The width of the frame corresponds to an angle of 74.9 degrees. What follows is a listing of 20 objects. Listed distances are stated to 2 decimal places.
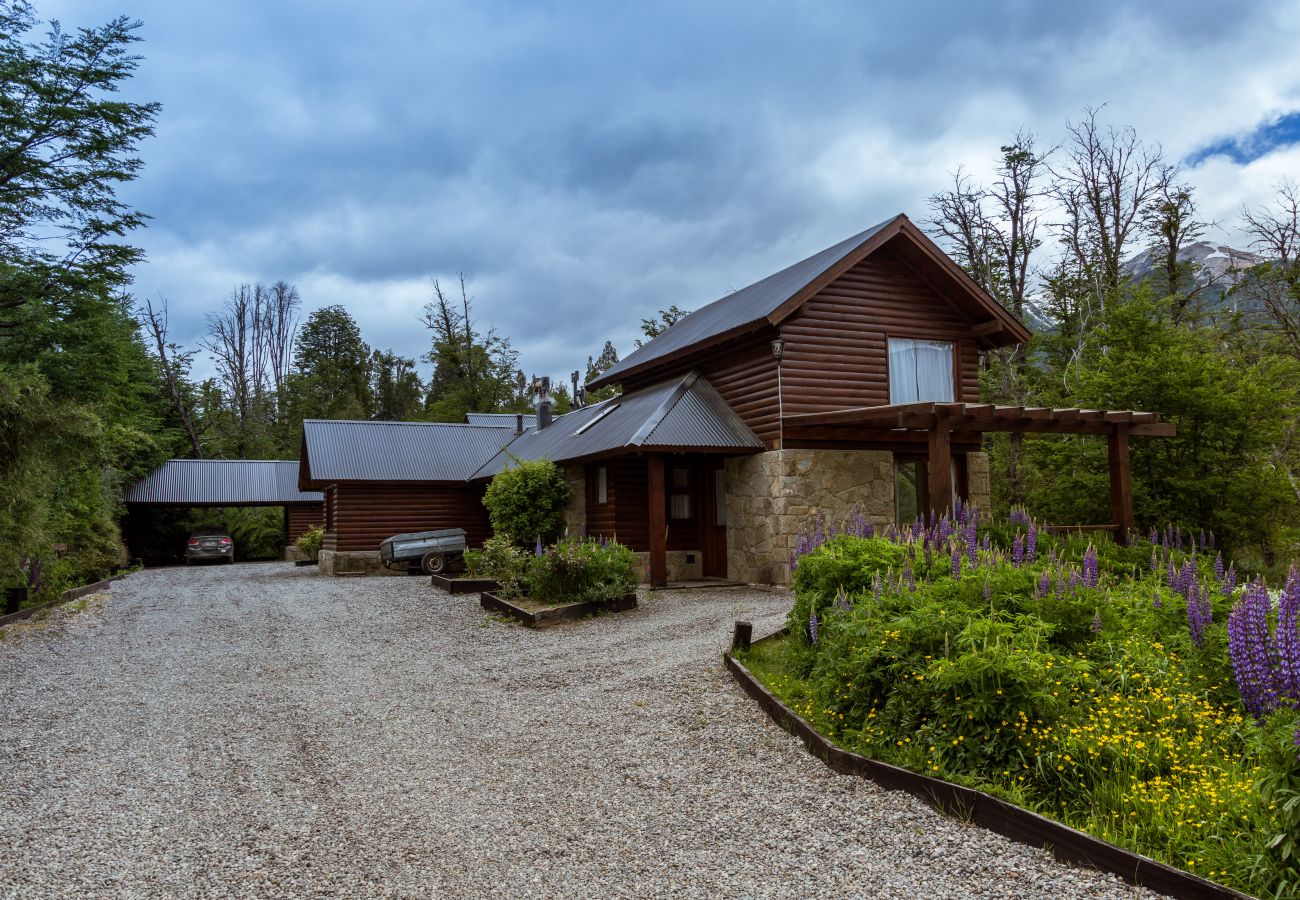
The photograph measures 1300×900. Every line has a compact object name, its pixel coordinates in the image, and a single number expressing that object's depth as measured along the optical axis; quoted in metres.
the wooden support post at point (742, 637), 8.44
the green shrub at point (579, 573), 12.85
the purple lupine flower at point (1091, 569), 6.17
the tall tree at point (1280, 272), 19.67
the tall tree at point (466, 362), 45.72
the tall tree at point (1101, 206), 24.81
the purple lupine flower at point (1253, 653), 4.52
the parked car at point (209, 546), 32.56
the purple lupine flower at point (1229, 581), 6.21
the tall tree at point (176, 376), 40.59
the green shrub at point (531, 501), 19.23
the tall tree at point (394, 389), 54.75
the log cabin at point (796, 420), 15.28
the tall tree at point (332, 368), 50.16
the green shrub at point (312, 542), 30.06
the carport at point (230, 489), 32.81
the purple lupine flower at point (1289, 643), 4.24
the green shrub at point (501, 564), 13.85
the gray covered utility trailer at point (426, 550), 21.89
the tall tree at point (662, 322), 40.38
